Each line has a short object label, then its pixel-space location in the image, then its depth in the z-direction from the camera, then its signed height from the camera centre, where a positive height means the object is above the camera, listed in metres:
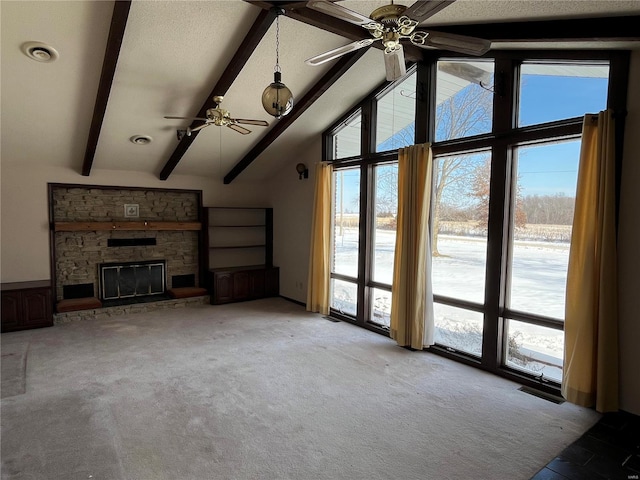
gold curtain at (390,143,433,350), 4.34 -0.44
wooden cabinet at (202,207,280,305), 6.86 -0.79
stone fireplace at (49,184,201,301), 5.98 -0.46
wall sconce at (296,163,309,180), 6.52 +0.83
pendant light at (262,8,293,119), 2.88 +0.92
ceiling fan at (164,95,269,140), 3.96 +1.06
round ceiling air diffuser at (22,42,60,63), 3.31 +1.48
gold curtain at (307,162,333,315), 5.91 -0.33
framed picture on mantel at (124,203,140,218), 6.52 +0.07
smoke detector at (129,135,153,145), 5.20 +1.07
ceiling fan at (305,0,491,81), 1.97 +1.12
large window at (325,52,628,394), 3.39 +0.34
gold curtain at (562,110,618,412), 2.97 -0.50
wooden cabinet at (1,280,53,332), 5.01 -1.30
